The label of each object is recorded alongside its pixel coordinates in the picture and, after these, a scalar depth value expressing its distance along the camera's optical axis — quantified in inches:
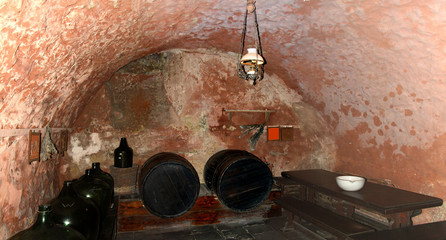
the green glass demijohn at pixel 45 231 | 55.2
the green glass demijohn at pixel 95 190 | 102.9
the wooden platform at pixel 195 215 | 133.9
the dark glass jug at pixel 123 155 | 154.1
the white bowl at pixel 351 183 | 112.1
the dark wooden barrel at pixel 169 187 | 125.5
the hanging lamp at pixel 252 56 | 104.1
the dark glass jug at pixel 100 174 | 126.3
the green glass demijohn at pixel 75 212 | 72.6
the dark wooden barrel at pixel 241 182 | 131.6
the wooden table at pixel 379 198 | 95.7
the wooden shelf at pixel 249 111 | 180.1
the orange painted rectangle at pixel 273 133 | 186.9
